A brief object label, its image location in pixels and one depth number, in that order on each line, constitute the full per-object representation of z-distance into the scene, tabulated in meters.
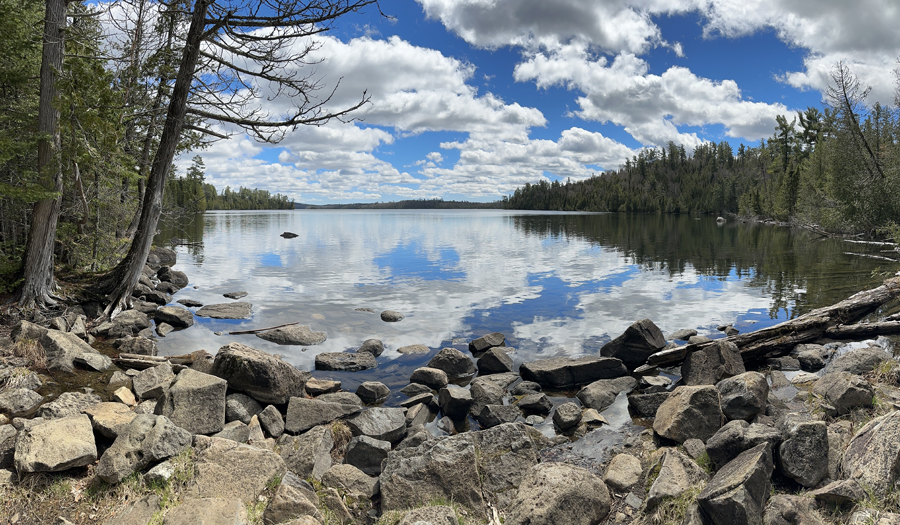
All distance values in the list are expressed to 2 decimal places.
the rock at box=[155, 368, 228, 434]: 7.76
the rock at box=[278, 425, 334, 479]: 7.19
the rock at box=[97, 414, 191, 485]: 5.69
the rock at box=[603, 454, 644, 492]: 6.82
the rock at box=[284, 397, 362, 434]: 9.09
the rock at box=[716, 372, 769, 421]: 8.41
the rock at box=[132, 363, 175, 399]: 8.99
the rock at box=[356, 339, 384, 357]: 14.62
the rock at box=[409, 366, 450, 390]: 11.98
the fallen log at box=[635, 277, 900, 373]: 12.32
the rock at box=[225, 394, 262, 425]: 8.70
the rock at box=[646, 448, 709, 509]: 5.92
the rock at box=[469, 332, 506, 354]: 14.97
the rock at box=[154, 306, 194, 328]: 17.36
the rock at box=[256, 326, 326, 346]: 15.88
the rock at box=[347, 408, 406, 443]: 8.96
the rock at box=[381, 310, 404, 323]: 18.78
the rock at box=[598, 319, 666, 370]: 13.72
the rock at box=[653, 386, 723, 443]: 8.09
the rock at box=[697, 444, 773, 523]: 5.03
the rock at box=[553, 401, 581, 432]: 9.63
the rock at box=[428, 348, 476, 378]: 13.12
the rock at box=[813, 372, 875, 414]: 7.50
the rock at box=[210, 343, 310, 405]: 9.54
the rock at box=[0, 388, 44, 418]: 7.26
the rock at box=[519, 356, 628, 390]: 12.24
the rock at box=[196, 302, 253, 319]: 19.22
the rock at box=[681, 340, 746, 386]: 11.10
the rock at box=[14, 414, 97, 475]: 5.55
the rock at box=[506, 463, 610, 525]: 5.88
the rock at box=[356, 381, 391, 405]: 11.17
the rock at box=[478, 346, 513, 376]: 13.26
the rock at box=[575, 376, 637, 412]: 10.91
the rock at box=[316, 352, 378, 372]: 13.34
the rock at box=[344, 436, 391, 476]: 7.97
